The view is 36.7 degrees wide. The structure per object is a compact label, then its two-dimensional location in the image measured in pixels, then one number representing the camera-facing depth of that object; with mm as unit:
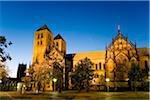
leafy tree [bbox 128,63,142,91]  55906
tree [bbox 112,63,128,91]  64812
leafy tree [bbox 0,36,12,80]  18578
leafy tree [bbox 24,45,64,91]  59156
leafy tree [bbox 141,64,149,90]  57562
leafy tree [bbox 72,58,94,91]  55812
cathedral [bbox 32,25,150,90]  68750
